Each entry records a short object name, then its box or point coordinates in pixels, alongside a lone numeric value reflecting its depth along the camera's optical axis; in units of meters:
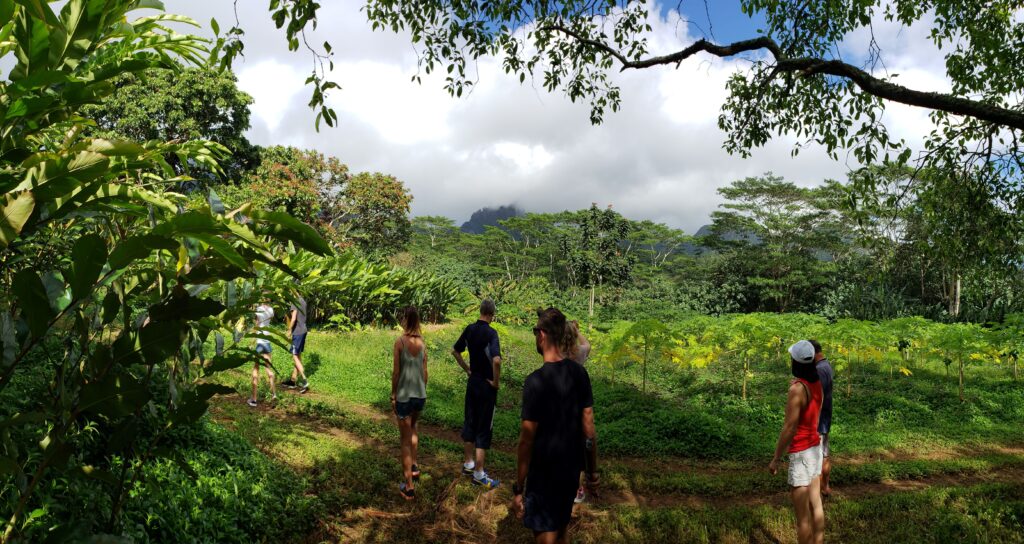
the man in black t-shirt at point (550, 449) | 3.24
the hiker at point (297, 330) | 8.34
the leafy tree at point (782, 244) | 31.30
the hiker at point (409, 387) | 5.08
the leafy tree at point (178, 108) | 18.95
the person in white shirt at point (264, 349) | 7.21
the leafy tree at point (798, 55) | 5.14
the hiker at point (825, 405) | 5.20
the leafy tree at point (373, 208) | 22.80
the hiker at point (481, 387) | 5.41
